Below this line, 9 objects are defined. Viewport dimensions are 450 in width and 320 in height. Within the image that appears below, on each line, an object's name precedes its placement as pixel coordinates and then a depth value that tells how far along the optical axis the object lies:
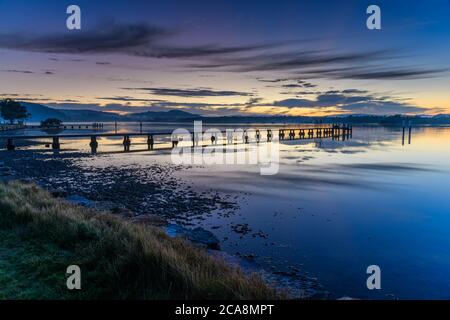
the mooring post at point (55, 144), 37.66
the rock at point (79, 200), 12.71
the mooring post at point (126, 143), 41.51
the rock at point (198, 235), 8.99
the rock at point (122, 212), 11.57
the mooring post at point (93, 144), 37.44
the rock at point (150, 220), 10.20
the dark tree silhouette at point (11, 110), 85.62
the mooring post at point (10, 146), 34.25
